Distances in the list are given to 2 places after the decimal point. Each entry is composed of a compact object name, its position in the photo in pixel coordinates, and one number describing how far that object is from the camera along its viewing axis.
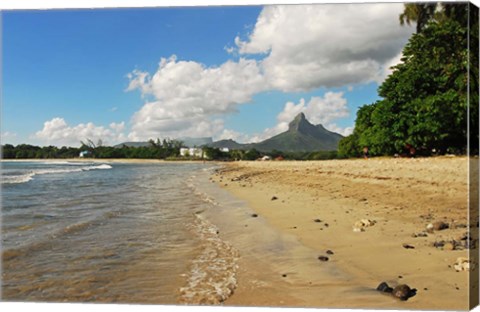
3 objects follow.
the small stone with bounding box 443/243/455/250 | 3.55
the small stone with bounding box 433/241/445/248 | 3.66
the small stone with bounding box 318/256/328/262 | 3.90
